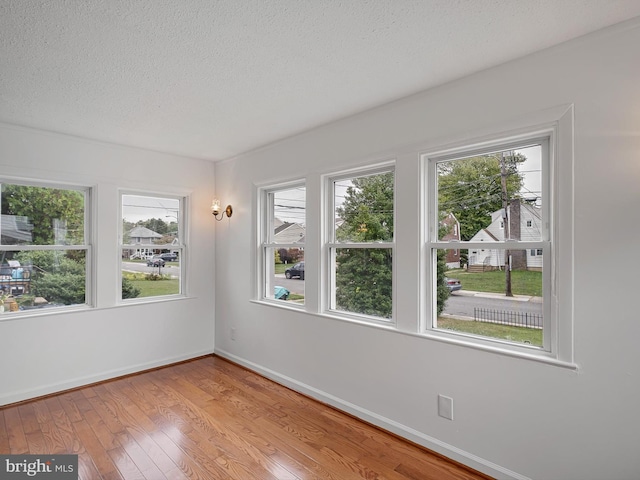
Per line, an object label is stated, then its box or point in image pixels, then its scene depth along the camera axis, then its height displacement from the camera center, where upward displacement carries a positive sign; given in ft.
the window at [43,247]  10.60 -0.22
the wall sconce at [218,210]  14.20 +1.26
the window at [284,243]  11.94 -0.07
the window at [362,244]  9.36 -0.09
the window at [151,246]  12.91 -0.22
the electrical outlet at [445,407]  7.70 -3.70
